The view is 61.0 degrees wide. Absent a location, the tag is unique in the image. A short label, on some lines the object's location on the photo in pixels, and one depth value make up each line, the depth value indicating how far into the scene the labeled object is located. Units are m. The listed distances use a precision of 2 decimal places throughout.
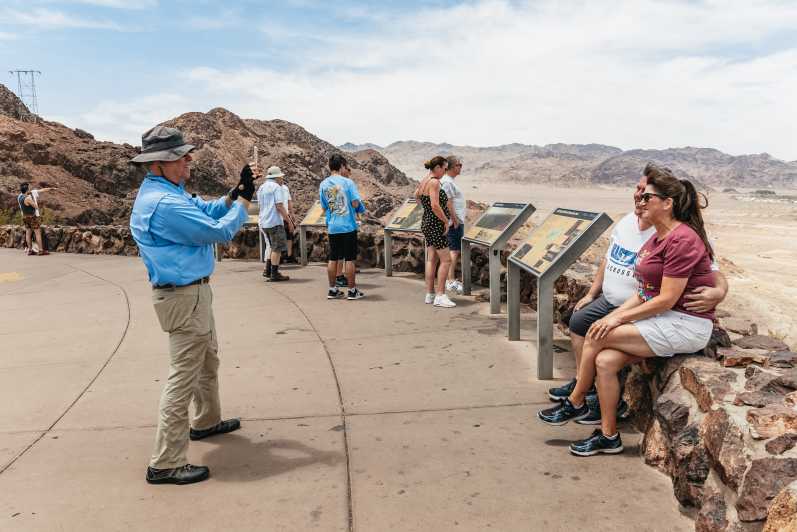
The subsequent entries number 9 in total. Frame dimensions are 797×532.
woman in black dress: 7.11
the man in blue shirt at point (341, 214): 7.61
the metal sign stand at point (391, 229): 9.27
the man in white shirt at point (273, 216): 9.08
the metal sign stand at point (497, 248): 6.62
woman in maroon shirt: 3.53
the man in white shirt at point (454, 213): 7.68
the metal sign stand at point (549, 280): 4.66
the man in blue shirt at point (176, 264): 3.36
